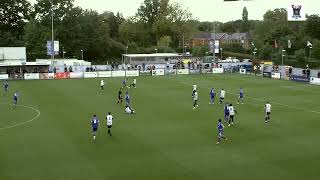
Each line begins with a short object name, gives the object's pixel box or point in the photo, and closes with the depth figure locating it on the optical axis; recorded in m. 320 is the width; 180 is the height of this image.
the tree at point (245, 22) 187.41
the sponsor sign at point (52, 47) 70.54
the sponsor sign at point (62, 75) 69.94
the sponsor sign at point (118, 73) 72.92
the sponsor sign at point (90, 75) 70.81
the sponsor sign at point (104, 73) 71.94
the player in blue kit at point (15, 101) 40.69
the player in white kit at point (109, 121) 27.62
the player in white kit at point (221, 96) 40.91
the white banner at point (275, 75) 66.27
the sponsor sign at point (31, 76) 69.00
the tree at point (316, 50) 87.14
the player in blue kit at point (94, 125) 26.55
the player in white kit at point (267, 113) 32.09
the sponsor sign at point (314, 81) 57.97
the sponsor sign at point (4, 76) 68.06
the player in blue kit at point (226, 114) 31.24
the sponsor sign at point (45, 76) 69.44
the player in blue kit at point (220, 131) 25.73
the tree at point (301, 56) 88.69
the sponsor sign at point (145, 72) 75.75
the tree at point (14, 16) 110.62
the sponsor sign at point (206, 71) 77.62
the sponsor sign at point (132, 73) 73.69
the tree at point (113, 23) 134.88
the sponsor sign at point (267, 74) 68.99
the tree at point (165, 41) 127.38
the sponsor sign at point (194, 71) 77.14
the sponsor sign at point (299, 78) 60.62
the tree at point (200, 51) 117.75
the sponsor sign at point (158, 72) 74.65
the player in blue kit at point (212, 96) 41.44
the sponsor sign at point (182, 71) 76.50
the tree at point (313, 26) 102.94
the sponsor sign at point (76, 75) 70.62
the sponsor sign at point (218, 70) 77.62
